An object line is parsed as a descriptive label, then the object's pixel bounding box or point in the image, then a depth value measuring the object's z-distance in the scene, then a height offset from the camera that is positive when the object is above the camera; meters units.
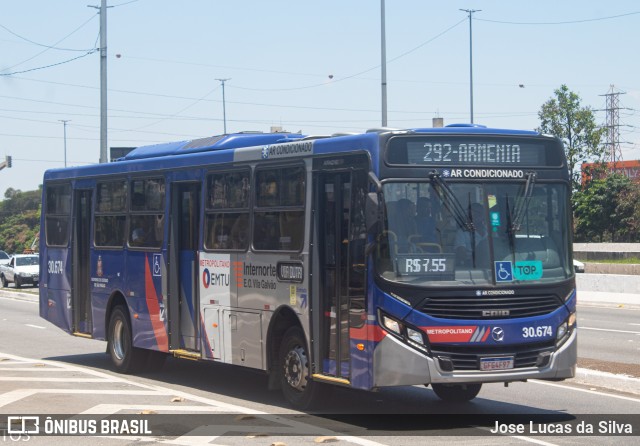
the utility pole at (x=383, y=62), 32.09 +5.44
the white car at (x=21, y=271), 48.22 -1.15
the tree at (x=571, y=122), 72.62 +7.98
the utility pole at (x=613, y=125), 93.88 +10.13
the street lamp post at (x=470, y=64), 61.48 +10.28
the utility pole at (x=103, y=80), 33.00 +5.09
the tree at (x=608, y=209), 70.31 +2.03
